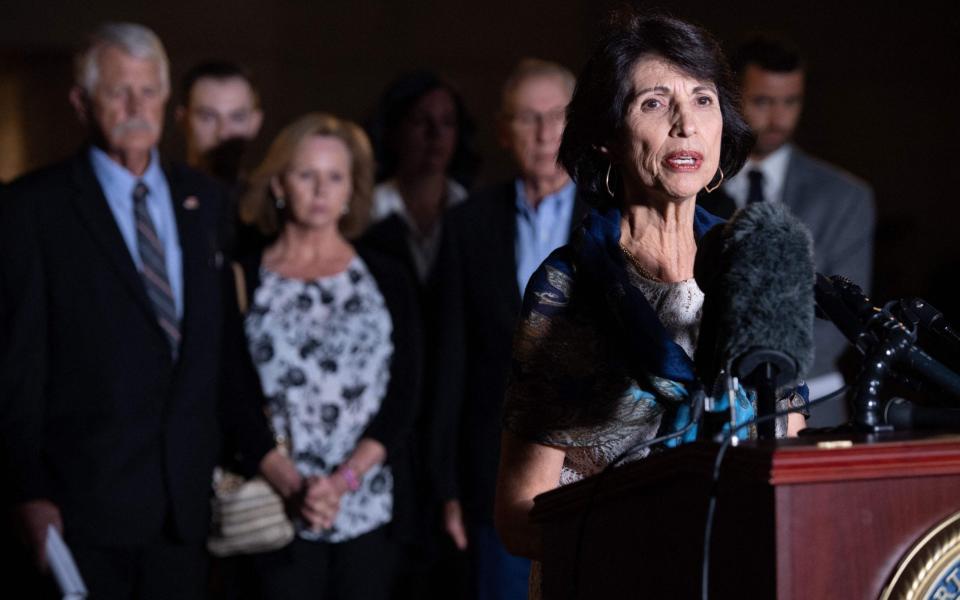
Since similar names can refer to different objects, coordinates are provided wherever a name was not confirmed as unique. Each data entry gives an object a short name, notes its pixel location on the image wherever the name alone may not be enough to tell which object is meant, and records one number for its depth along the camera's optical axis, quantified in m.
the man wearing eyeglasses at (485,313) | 5.74
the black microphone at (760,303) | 3.12
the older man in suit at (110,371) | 5.40
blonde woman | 5.70
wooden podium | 2.92
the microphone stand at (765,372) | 3.09
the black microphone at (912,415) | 3.36
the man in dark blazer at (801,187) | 6.05
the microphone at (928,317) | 3.64
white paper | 5.21
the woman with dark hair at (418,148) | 6.33
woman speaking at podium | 4.30
